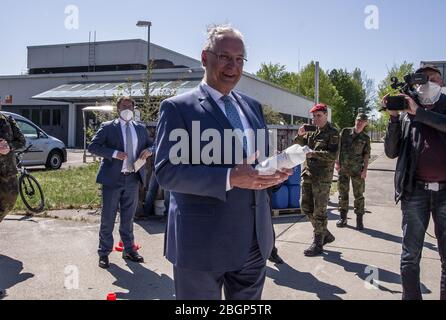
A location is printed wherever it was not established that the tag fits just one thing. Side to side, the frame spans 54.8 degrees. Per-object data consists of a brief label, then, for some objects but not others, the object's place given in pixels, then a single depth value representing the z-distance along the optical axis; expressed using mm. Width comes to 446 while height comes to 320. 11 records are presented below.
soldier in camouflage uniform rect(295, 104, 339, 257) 5863
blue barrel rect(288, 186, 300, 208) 8422
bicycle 8064
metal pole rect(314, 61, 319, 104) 14077
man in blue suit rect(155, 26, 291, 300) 2119
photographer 3523
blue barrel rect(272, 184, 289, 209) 8305
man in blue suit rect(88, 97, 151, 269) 5234
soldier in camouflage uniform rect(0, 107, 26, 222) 5301
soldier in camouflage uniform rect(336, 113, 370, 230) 7625
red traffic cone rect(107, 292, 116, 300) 3746
